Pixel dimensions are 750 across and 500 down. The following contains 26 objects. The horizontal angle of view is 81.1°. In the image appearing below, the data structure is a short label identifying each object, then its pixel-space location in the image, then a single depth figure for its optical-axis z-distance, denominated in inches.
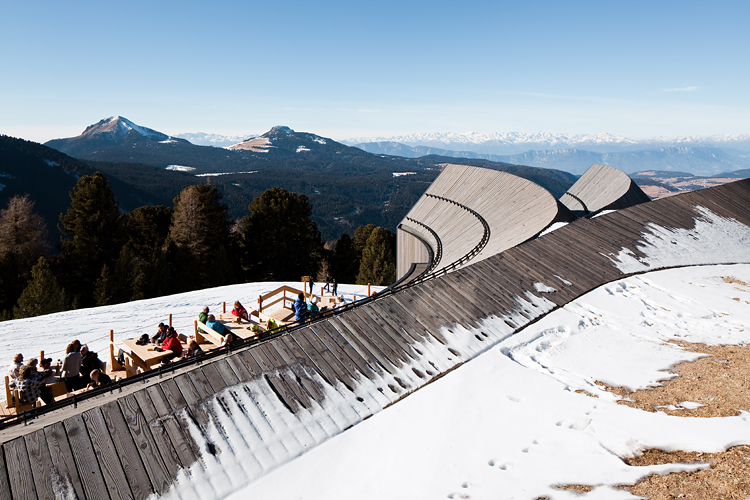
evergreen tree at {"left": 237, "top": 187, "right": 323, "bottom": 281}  1553.9
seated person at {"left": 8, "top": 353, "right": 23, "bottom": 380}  373.7
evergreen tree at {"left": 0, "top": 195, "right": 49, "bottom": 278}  1317.7
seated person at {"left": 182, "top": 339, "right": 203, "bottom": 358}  399.5
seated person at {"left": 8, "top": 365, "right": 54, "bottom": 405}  349.1
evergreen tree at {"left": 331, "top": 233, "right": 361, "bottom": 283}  1790.1
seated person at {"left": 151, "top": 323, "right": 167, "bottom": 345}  461.7
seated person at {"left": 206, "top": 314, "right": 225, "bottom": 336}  487.2
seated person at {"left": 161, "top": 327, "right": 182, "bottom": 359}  434.9
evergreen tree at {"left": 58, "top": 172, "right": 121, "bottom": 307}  1270.9
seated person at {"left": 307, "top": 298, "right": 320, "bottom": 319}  521.9
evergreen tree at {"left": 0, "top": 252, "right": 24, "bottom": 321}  1112.2
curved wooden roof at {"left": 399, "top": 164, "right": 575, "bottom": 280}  800.3
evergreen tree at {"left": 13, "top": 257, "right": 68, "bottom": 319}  973.8
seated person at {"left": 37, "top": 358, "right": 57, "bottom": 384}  392.3
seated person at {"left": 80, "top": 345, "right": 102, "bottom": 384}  411.5
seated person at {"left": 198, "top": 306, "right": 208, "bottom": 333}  522.5
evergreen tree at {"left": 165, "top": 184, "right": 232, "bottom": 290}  1379.2
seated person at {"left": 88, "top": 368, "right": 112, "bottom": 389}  369.4
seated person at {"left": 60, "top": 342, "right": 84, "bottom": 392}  389.7
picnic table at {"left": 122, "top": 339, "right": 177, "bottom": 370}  409.4
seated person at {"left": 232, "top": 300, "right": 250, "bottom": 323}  556.7
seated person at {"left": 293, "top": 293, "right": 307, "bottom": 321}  500.6
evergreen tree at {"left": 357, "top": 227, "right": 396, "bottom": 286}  1560.0
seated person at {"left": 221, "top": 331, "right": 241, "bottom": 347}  407.0
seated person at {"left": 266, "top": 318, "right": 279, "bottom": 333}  508.4
